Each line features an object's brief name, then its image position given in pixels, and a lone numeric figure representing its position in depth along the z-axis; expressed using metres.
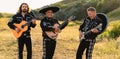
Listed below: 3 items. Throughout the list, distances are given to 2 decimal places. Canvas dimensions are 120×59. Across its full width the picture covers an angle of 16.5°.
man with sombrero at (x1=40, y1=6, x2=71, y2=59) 11.26
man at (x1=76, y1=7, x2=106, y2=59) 11.25
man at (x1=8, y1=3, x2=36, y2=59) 12.02
